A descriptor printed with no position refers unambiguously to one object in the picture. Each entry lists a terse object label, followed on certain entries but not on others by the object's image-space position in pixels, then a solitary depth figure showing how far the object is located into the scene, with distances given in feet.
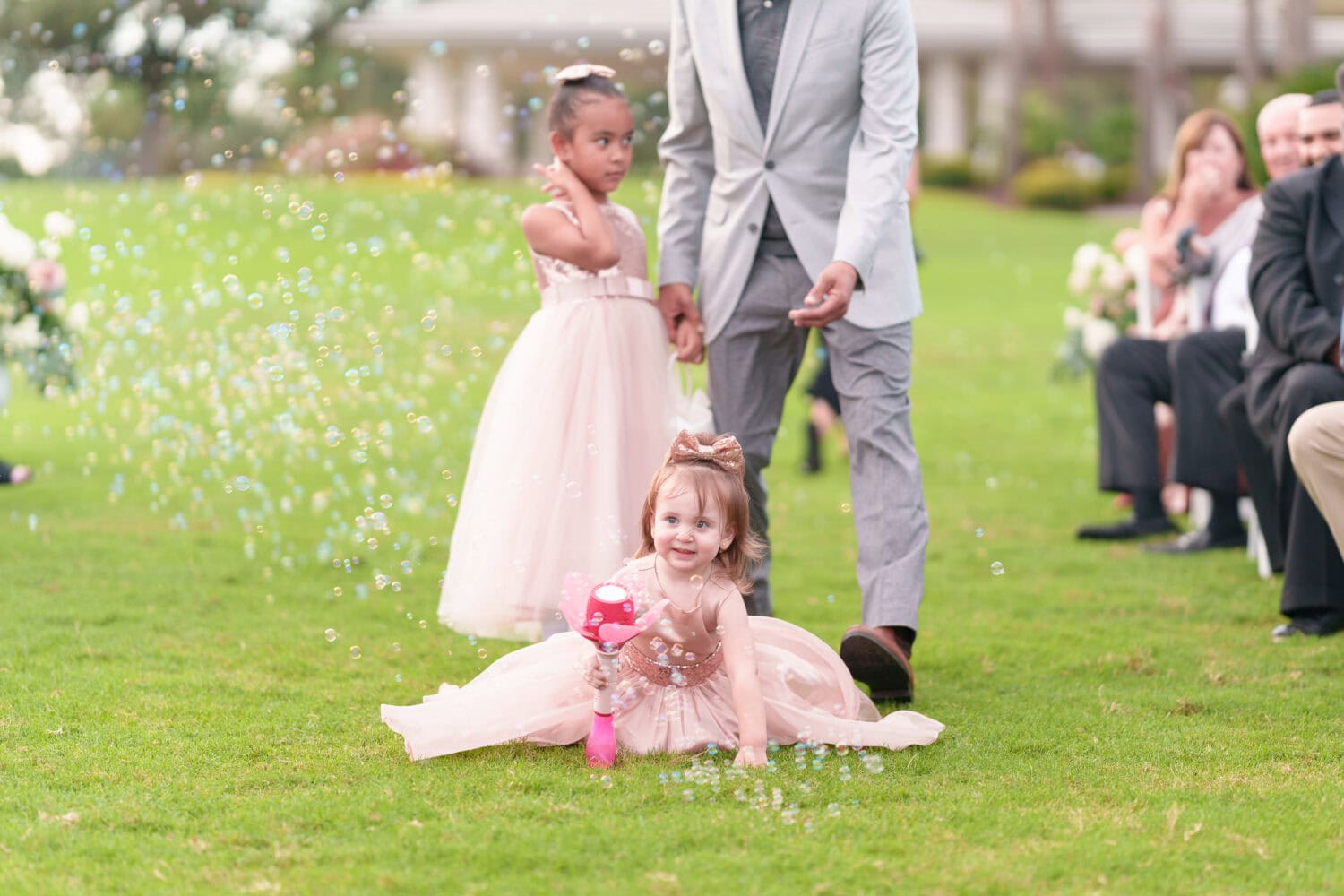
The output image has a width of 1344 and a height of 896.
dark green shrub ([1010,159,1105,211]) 116.98
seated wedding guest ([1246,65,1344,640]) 18.26
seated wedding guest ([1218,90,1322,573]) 21.15
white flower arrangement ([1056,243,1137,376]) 30.04
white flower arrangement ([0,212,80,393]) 27.61
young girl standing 16.05
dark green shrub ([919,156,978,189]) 128.16
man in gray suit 15.33
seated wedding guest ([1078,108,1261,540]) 24.63
